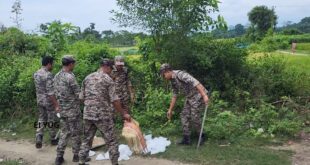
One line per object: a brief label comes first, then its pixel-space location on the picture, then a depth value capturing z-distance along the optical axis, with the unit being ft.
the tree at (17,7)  59.00
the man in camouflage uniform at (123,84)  31.39
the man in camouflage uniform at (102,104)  23.73
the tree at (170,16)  37.76
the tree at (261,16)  156.72
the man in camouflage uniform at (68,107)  25.75
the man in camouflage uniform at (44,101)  29.63
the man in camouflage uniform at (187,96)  28.12
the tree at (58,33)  47.09
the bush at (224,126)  30.37
